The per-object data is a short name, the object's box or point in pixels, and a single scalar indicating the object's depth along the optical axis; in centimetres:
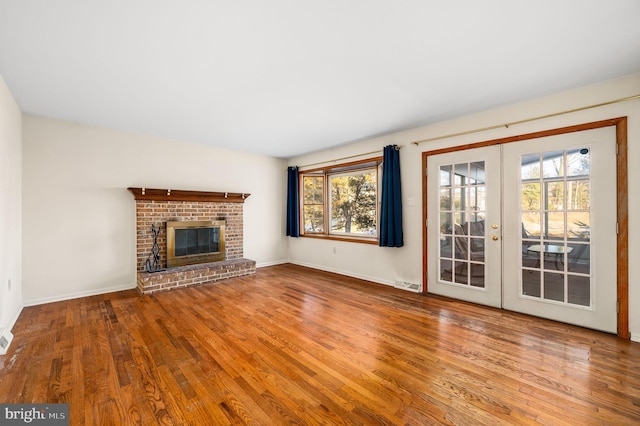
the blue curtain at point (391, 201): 431
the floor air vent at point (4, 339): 238
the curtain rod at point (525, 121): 264
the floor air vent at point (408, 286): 414
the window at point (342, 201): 513
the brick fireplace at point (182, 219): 428
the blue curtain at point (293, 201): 609
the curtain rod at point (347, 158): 472
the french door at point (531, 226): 279
